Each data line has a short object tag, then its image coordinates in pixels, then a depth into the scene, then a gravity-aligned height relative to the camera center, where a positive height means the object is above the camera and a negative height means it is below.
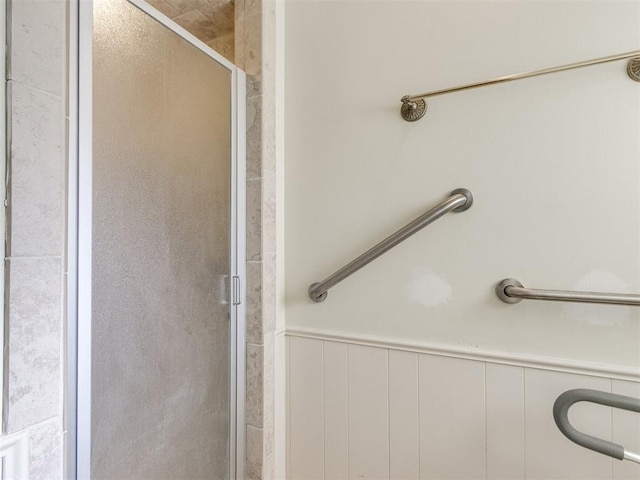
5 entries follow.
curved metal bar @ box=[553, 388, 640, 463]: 0.63 -0.34
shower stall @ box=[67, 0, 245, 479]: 0.65 -0.01
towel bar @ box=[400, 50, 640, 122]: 0.73 +0.40
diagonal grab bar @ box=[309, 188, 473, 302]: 0.85 +0.04
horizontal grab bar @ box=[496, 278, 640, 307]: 0.70 -0.11
